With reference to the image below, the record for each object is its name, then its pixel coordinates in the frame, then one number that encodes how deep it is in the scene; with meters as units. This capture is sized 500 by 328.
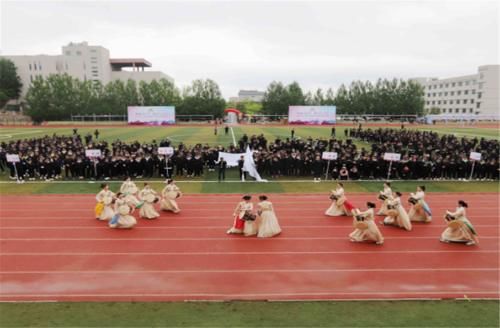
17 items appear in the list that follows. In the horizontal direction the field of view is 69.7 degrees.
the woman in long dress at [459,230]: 11.20
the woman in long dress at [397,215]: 12.43
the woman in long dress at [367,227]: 11.16
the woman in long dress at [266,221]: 11.71
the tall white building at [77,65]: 96.00
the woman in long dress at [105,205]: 13.20
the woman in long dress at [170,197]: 14.23
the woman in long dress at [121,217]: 12.49
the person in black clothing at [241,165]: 20.42
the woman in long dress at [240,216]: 11.77
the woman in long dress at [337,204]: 13.81
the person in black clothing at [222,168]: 20.30
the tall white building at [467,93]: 97.12
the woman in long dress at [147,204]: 13.51
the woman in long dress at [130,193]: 13.30
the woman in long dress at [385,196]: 13.40
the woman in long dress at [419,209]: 13.04
